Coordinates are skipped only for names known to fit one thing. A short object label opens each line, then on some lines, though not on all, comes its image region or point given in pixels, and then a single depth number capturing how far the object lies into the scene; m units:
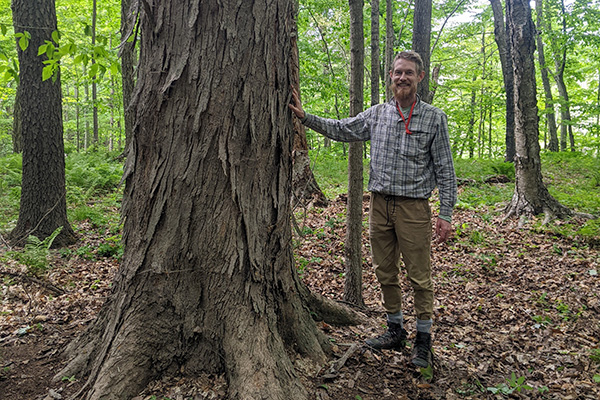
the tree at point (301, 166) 3.65
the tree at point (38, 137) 6.02
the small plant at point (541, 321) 4.16
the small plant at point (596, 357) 3.36
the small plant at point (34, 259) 4.15
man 3.23
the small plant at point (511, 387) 2.91
